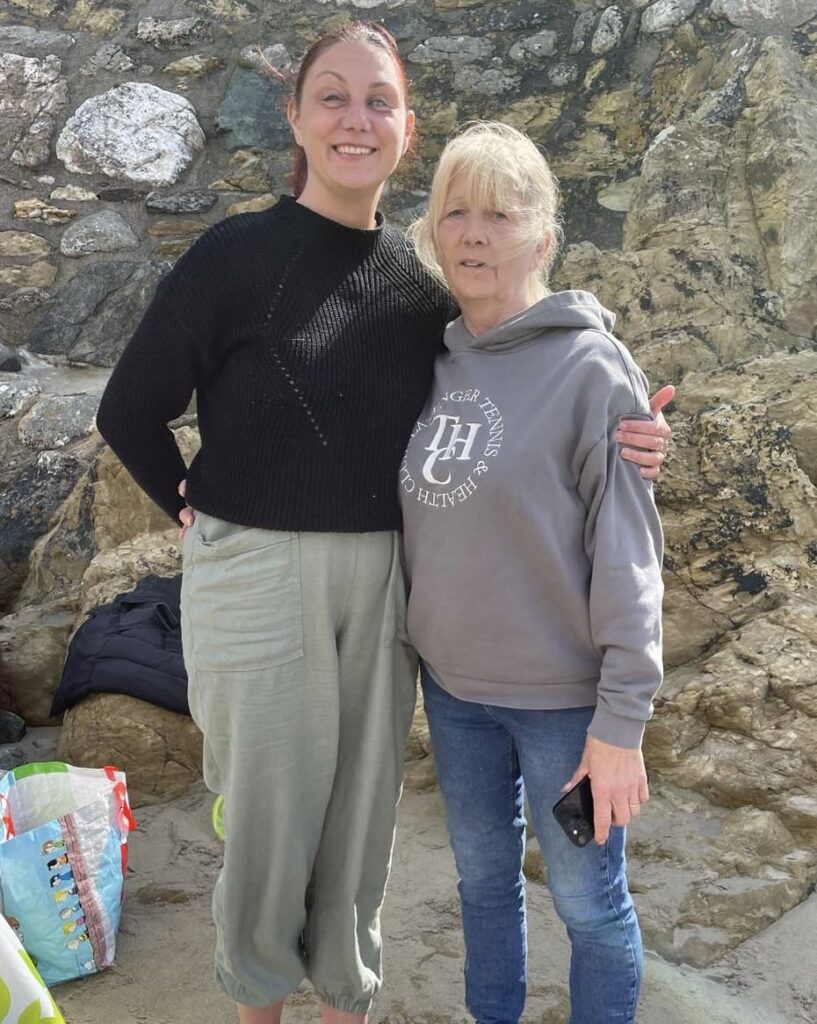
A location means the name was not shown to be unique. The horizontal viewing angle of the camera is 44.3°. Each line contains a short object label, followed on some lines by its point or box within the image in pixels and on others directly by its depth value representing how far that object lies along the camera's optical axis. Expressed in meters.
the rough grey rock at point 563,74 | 4.20
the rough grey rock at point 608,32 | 4.07
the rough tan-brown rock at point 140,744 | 2.88
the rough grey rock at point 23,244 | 4.57
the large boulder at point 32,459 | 3.96
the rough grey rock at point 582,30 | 4.20
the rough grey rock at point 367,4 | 4.68
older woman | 1.48
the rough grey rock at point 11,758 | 2.94
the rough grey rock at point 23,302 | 4.54
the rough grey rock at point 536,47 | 4.30
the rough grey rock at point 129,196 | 4.65
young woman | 1.58
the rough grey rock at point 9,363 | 4.41
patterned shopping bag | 2.14
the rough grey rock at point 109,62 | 4.82
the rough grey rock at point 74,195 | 4.65
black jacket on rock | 2.89
